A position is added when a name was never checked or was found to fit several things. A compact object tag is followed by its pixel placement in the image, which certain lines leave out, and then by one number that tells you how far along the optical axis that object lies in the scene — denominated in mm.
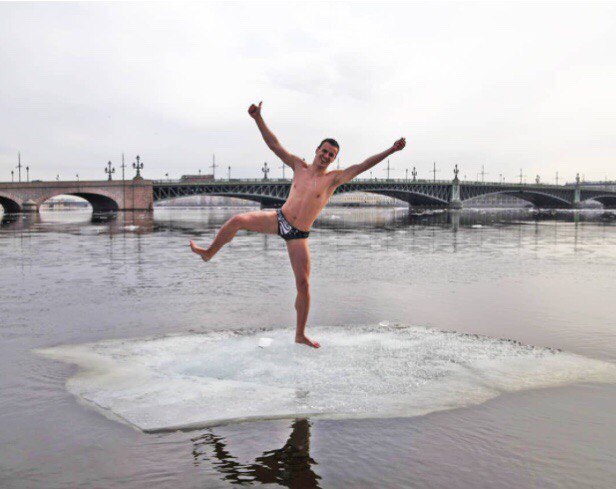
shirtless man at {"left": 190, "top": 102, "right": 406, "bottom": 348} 6055
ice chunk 4230
